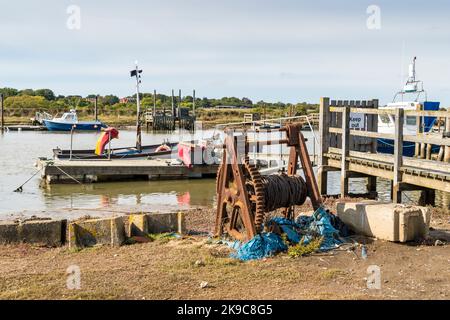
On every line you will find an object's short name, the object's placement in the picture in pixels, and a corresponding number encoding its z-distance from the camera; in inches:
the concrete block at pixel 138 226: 382.3
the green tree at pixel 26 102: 3690.9
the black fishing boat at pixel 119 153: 995.3
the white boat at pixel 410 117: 1007.0
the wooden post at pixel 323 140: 619.7
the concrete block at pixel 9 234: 375.9
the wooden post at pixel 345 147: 564.7
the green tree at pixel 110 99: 4673.0
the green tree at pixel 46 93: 4721.2
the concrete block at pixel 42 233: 377.1
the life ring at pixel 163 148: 1063.6
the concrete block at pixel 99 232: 360.5
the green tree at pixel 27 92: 4702.3
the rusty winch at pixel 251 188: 345.1
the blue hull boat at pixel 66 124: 2388.0
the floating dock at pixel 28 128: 2478.3
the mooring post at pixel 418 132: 831.4
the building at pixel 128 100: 4454.2
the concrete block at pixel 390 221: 342.3
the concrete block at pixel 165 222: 390.6
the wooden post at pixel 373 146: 667.4
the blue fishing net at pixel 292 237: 324.5
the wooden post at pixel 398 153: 483.5
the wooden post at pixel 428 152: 869.0
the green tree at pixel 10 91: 4669.8
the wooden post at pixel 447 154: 794.8
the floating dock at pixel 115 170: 895.7
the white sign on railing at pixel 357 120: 684.7
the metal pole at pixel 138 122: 1024.2
